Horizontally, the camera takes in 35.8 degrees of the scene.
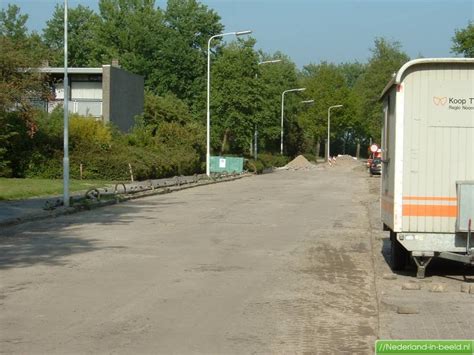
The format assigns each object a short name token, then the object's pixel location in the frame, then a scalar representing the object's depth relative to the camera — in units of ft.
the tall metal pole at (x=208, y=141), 157.08
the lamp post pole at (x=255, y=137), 201.69
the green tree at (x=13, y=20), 312.91
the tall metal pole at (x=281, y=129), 261.65
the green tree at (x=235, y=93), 195.11
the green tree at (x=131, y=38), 280.92
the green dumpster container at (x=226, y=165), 179.83
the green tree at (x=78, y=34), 297.53
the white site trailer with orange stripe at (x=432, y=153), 34.24
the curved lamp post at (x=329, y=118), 318.65
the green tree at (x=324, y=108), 332.19
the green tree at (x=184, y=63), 278.26
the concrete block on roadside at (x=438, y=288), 32.32
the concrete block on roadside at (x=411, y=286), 32.91
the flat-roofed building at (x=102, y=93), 170.71
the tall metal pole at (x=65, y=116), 78.01
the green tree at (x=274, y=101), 204.64
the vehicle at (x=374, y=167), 200.03
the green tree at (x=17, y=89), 108.06
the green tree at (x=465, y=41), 208.94
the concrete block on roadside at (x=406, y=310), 27.53
